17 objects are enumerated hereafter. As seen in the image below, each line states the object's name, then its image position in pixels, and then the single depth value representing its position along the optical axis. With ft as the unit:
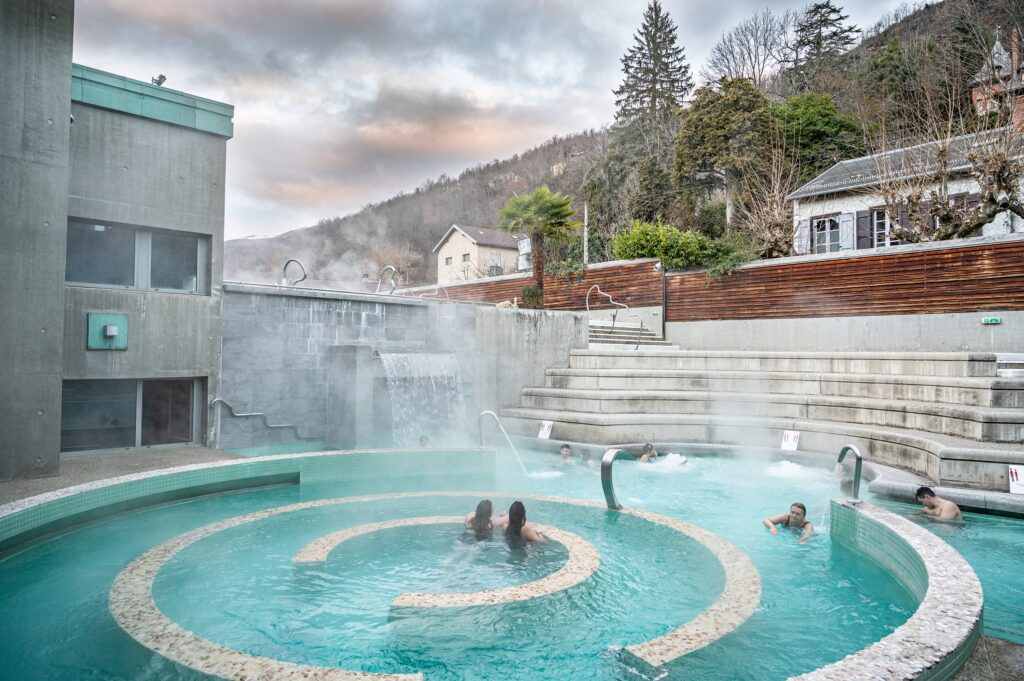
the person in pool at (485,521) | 19.53
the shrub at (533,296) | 58.35
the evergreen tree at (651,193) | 90.94
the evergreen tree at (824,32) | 113.60
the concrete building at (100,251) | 22.16
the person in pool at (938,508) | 20.54
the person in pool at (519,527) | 18.89
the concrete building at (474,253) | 125.08
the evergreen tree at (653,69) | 126.93
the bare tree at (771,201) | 60.03
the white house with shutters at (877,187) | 52.54
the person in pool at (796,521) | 20.44
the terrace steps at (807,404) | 24.57
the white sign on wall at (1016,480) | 21.34
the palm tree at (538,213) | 66.95
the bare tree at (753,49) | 114.21
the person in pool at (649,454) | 32.24
